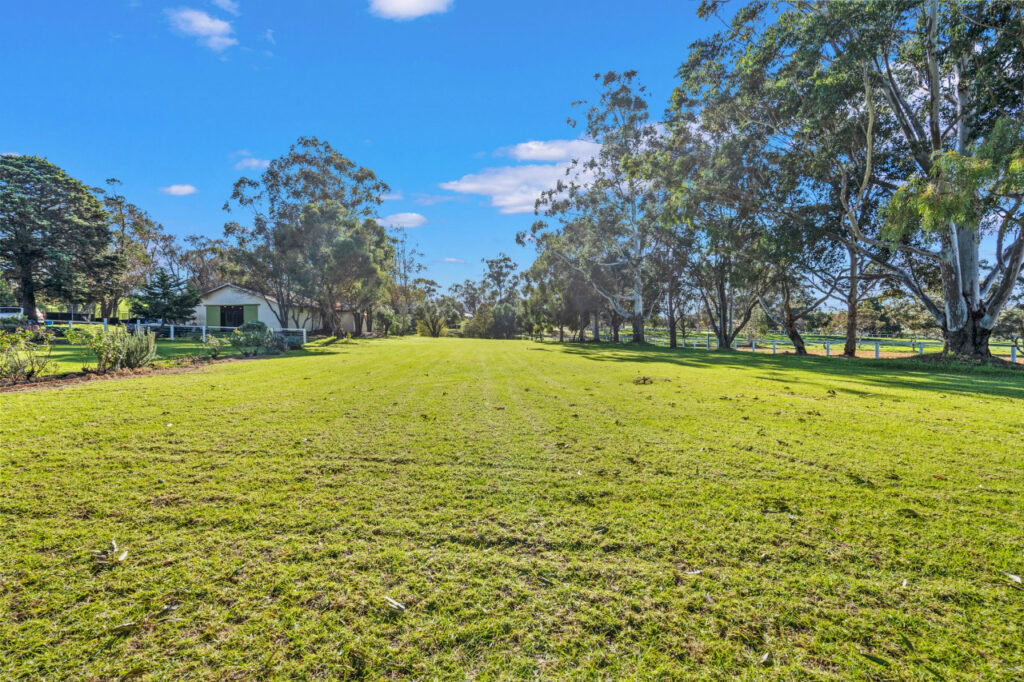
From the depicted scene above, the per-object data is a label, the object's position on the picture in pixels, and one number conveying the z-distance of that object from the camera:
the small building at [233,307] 36.25
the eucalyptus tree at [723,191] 17.89
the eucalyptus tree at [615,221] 27.78
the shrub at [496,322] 56.69
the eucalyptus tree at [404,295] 54.60
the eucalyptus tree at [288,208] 28.30
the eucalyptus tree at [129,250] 36.03
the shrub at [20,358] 7.35
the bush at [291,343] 18.53
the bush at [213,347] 14.37
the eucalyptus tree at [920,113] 10.41
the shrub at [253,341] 15.79
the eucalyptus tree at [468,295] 83.93
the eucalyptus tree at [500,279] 71.12
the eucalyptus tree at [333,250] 26.19
